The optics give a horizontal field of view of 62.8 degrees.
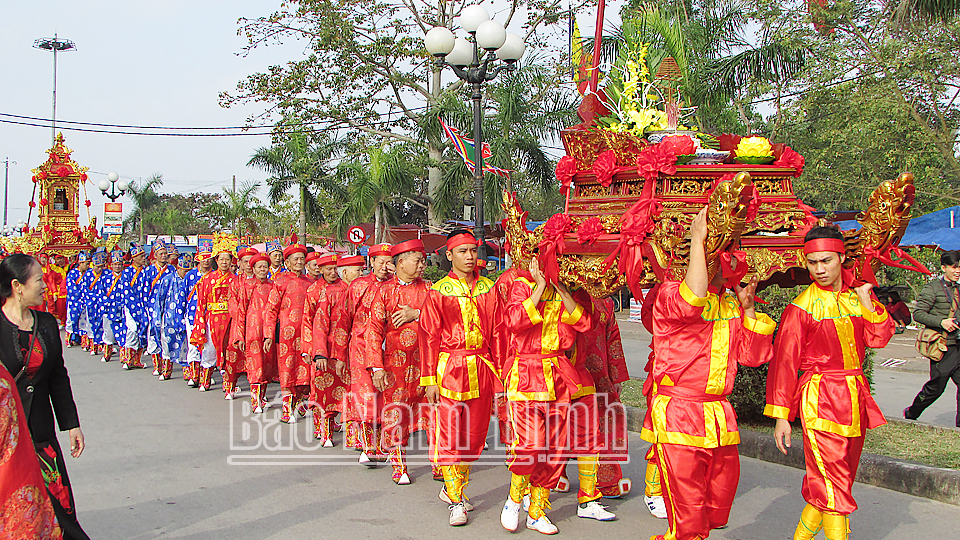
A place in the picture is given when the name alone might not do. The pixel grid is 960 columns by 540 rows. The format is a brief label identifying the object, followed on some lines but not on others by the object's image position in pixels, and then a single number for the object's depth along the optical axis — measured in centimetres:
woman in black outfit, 372
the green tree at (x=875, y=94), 1345
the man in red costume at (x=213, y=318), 1027
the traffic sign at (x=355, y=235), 1745
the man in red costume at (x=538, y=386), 491
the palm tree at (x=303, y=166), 2364
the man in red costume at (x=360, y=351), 662
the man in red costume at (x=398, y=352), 634
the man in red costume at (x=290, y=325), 848
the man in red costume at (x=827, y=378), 409
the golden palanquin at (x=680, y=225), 419
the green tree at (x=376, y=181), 2106
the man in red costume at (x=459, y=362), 536
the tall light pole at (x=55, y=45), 3488
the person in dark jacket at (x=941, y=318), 706
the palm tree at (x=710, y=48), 1514
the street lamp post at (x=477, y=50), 947
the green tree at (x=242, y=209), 3572
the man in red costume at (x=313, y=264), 869
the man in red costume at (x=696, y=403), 375
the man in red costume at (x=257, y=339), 901
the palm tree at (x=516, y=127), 1784
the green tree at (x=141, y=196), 4875
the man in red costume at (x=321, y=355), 737
